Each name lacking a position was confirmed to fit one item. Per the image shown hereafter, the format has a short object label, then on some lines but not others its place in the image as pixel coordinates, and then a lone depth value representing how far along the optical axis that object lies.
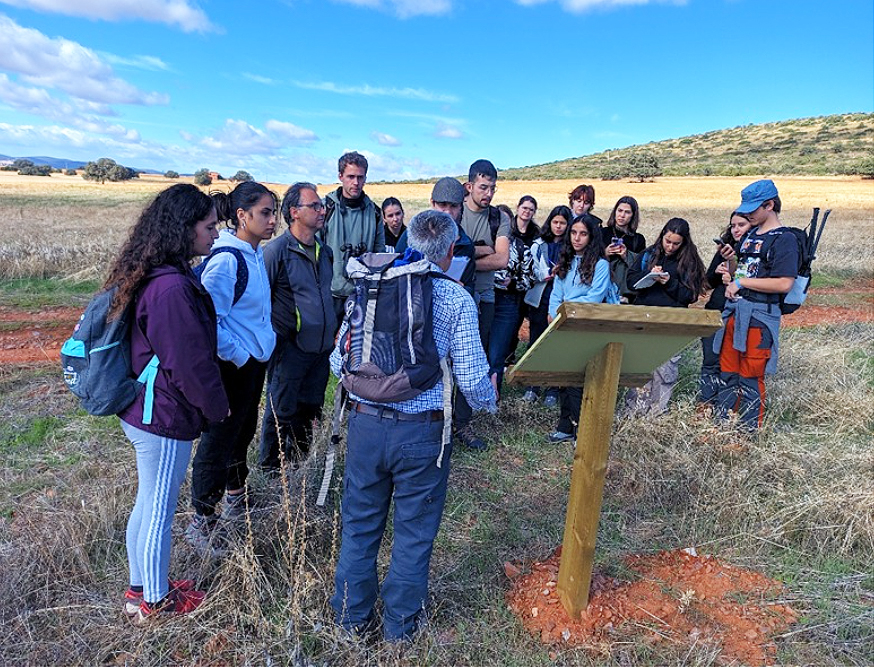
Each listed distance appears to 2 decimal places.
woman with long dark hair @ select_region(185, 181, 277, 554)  2.97
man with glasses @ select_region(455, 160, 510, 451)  4.61
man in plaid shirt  2.42
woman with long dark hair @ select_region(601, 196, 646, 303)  5.71
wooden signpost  2.29
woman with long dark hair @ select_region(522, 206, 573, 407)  5.33
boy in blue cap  4.38
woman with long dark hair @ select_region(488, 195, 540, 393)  5.30
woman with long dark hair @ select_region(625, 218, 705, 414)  4.97
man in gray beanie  4.02
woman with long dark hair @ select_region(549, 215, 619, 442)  4.66
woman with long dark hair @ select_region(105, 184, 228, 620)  2.35
